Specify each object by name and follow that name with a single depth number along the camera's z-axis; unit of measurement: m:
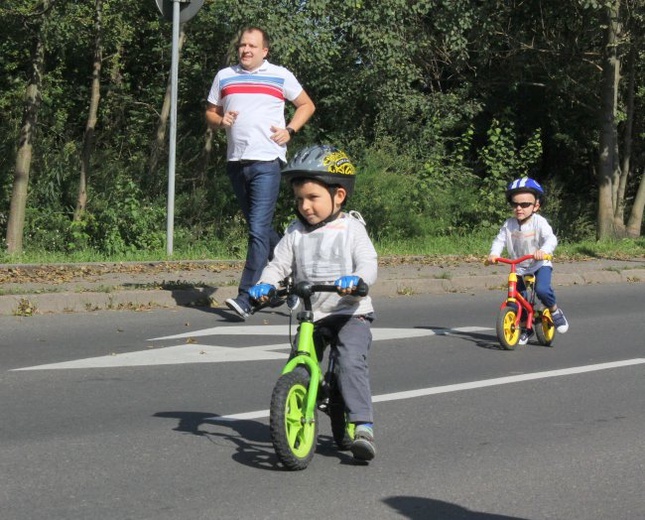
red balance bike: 10.05
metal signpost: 14.64
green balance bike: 5.54
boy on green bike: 5.90
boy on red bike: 10.42
